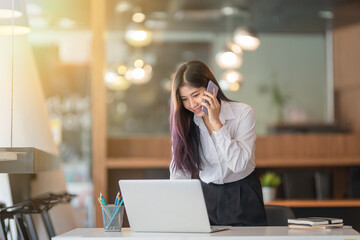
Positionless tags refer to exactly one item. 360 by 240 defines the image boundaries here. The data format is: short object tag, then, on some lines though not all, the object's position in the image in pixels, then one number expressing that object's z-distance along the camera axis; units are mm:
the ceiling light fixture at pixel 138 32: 7770
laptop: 2432
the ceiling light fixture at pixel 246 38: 8570
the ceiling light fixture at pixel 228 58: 9688
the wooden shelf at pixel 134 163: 7145
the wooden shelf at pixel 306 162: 7461
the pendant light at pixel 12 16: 3656
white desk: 2336
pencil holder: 2654
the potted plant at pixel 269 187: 5477
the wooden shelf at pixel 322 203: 5242
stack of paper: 2574
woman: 2953
